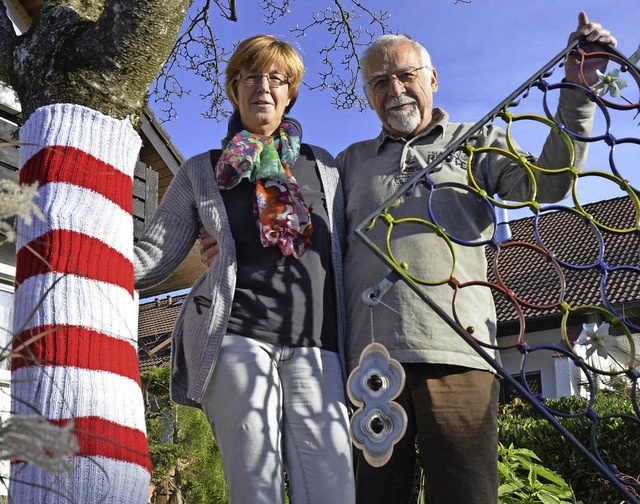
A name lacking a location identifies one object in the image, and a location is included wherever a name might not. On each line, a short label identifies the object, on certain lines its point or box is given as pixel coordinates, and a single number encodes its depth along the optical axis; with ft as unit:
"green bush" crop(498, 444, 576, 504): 13.33
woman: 7.02
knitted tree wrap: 6.54
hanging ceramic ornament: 7.13
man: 7.64
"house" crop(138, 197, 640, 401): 53.57
